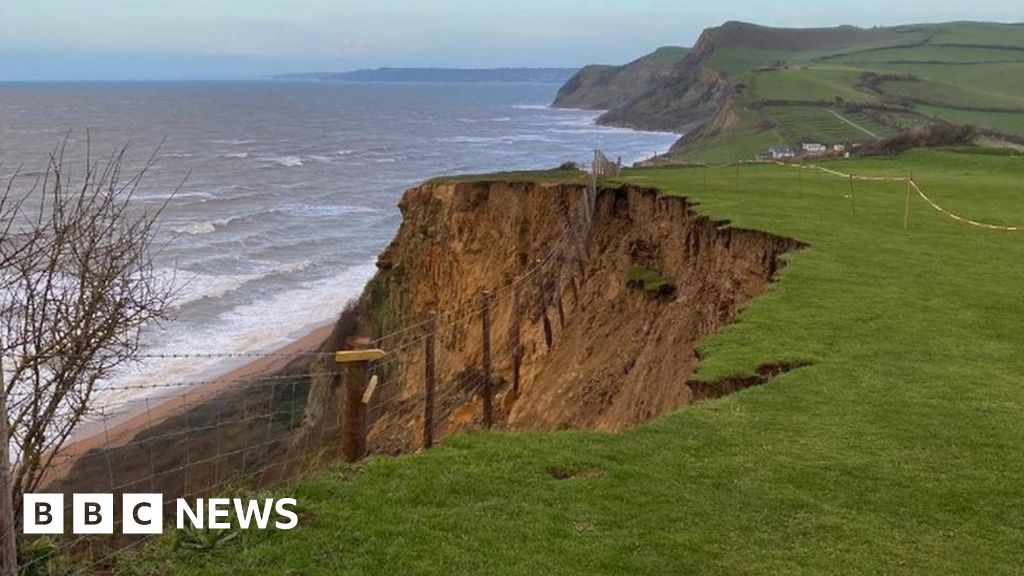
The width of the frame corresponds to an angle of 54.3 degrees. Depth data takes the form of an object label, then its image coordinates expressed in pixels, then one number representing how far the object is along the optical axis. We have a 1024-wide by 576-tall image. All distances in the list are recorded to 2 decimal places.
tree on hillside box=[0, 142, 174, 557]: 8.73
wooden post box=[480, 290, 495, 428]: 13.76
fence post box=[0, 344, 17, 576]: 5.35
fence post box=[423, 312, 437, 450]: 10.74
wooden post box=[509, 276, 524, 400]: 21.38
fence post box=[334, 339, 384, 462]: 9.05
